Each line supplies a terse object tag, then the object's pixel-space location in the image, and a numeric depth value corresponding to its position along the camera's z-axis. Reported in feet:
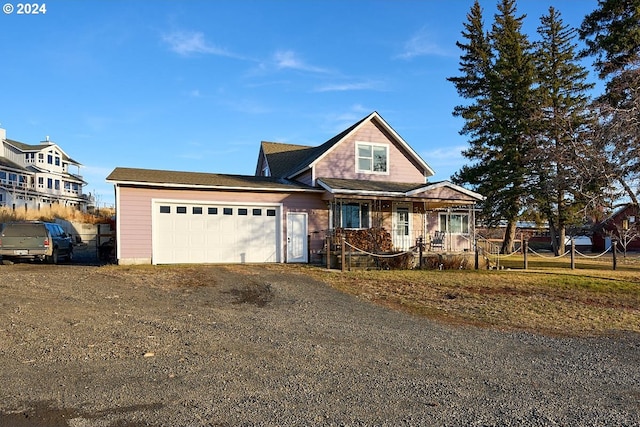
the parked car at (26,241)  56.44
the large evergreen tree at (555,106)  95.35
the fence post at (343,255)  55.52
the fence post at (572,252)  64.50
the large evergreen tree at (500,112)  101.86
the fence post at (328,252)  58.34
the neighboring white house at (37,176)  159.22
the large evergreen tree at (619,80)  56.08
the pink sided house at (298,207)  58.44
